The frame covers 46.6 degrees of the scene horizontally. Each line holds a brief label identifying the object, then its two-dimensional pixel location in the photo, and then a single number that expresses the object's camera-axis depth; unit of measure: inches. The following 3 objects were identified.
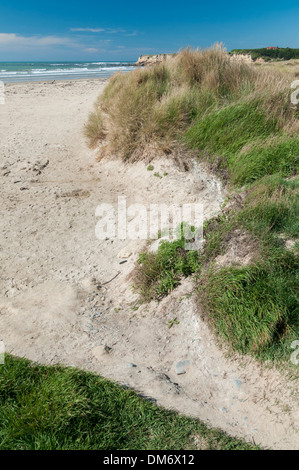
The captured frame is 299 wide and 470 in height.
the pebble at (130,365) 134.1
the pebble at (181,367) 133.4
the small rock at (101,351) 142.4
